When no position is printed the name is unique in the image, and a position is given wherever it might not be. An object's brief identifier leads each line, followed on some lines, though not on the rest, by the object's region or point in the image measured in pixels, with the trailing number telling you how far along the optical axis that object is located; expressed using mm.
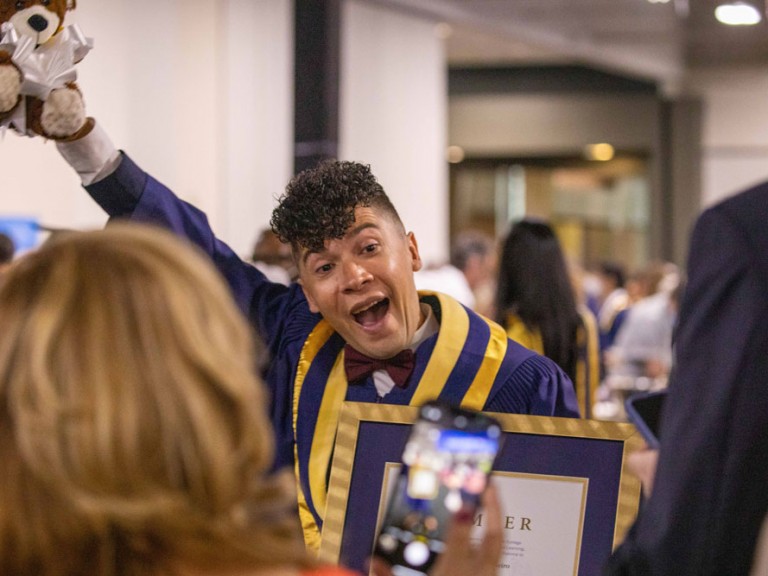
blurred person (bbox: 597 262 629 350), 10078
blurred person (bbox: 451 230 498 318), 8102
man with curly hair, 2363
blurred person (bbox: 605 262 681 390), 8492
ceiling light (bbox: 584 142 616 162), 16156
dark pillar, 8500
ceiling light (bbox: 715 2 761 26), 8859
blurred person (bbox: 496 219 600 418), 4422
